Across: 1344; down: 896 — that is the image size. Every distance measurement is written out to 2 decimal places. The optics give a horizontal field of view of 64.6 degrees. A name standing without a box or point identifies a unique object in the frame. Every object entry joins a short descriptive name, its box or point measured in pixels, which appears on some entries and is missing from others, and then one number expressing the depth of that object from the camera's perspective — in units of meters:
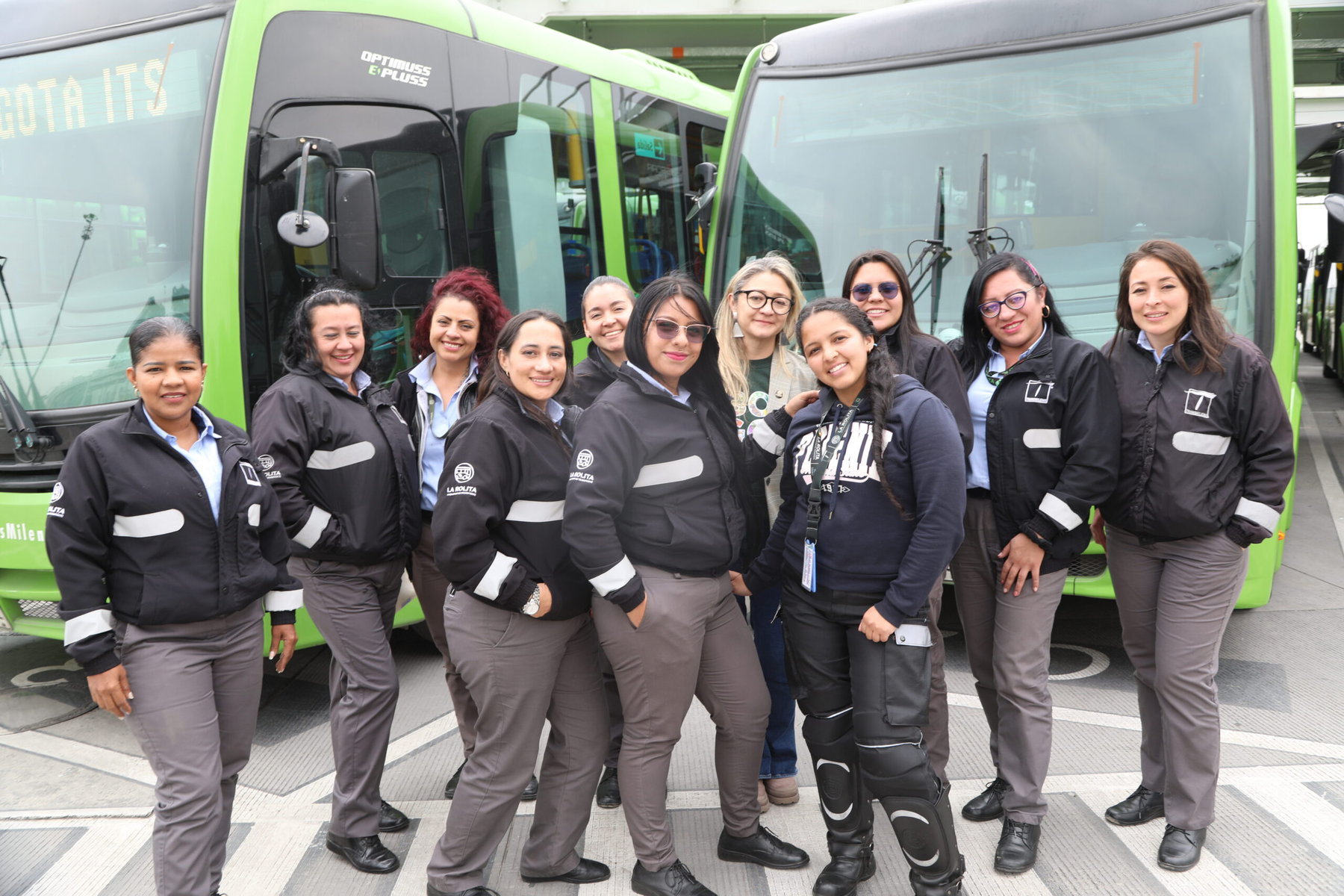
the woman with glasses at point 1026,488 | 3.14
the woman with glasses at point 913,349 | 3.24
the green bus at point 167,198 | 4.22
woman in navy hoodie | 2.80
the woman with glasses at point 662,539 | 2.80
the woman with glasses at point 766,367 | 3.40
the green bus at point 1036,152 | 4.53
